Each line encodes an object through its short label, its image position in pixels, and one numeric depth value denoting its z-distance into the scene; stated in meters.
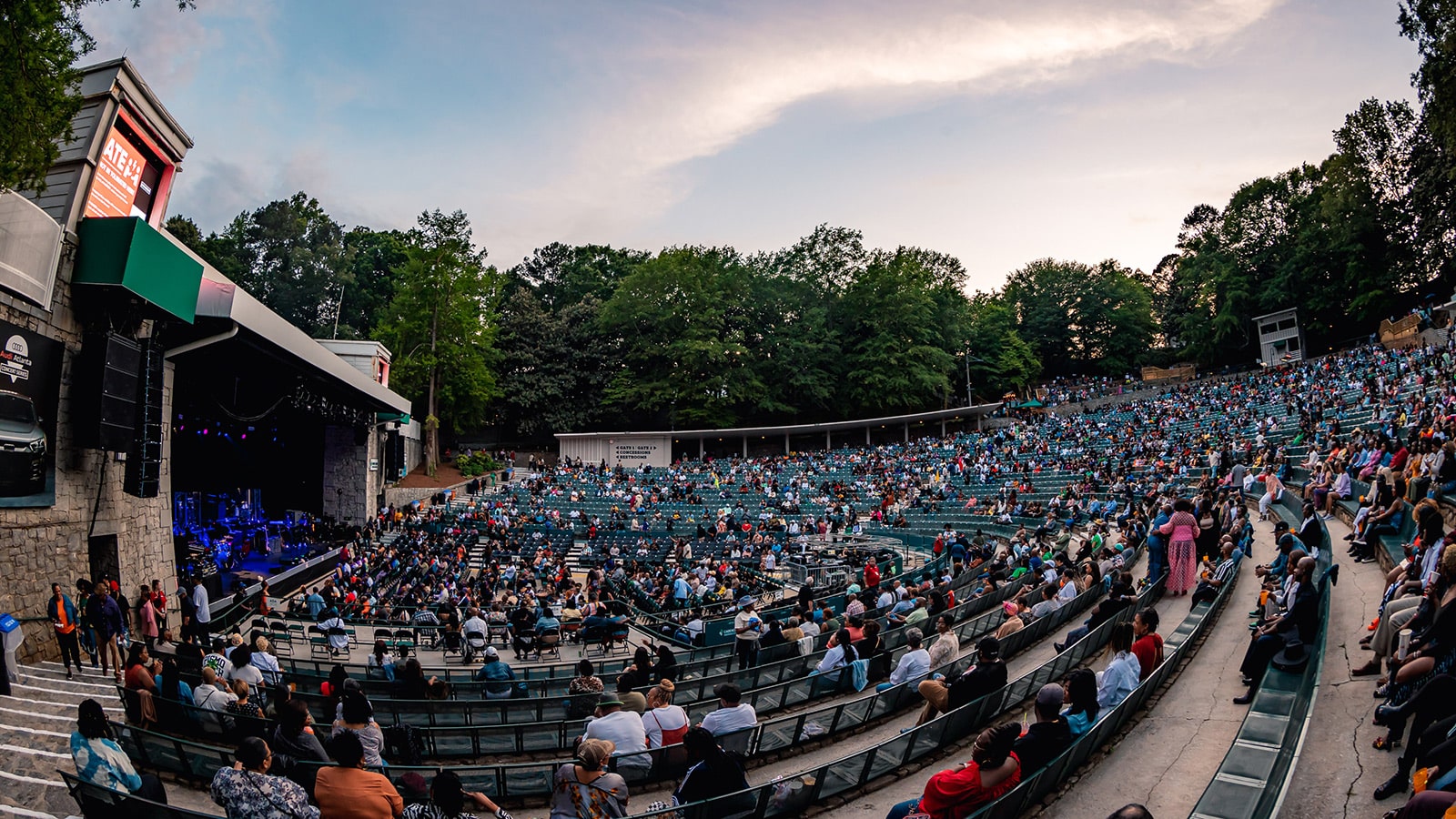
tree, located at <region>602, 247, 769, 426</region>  49.41
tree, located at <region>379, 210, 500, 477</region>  40.88
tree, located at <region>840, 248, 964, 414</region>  50.78
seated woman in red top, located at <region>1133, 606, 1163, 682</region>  6.62
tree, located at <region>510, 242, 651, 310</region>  62.94
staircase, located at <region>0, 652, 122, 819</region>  5.48
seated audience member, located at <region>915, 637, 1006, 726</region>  6.46
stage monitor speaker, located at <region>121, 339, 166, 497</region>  12.79
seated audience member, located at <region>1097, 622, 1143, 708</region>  6.23
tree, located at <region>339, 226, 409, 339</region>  60.34
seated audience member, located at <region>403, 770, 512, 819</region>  3.86
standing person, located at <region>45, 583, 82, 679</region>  9.59
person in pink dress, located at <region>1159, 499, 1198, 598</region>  10.23
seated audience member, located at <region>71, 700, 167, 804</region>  4.63
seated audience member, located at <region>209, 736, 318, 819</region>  3.85
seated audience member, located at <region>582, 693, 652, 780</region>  5.57
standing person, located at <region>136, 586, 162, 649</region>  11.31
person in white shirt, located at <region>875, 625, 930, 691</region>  7.73
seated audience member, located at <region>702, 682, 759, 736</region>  5.99
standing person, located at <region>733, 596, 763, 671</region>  9.49
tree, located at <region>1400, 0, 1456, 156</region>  16.44
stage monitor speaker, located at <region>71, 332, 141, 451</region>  11.84
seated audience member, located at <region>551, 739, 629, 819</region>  4.32
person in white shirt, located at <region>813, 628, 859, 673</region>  8.62
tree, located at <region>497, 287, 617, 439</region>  48.81
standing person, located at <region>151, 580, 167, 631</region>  12.37
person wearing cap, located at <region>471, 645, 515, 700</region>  9.32
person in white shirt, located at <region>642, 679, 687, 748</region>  6.08
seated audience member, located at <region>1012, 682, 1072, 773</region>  4.82
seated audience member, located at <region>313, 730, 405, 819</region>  3.84
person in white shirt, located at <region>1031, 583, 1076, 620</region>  9.73
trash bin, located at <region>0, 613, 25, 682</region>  8.16
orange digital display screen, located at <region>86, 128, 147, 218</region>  12.93
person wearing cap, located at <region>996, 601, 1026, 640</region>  8.73
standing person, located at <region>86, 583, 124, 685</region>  9.67
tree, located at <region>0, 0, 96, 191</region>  8.70
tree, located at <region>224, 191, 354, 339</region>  57.50
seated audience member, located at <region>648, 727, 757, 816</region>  4.75
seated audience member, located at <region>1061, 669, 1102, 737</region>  5.50
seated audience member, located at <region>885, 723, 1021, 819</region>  4.31
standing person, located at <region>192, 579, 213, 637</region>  12.99
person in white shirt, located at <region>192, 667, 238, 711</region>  7.04
